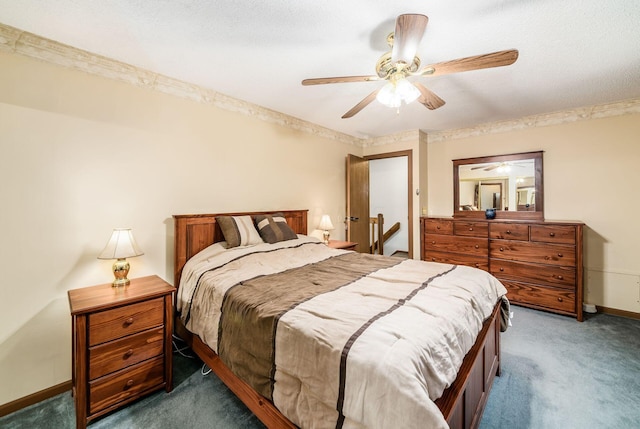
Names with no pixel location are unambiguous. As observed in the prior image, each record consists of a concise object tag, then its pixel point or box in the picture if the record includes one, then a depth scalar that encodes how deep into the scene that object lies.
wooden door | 4.18
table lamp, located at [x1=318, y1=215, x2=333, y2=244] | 3.65
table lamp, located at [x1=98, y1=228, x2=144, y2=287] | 1.84
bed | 0.93
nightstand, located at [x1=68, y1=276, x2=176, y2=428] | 1.53
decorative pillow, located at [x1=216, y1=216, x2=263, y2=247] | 2.52
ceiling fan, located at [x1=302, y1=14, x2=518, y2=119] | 1.35
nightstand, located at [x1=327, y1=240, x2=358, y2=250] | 3.52
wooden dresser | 2.94
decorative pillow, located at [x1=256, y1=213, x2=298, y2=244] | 2.74
